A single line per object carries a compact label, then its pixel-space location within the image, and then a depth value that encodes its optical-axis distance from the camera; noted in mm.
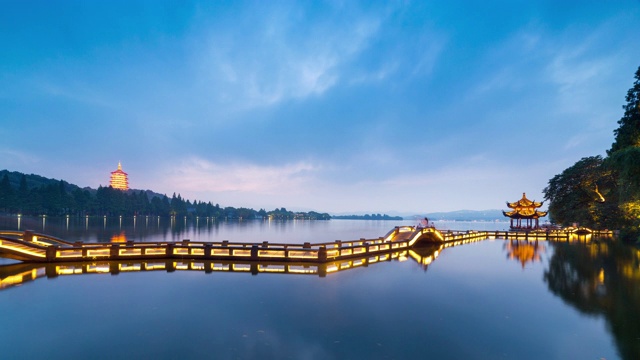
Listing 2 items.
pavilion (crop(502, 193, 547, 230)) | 58344
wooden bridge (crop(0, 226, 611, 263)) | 16422
